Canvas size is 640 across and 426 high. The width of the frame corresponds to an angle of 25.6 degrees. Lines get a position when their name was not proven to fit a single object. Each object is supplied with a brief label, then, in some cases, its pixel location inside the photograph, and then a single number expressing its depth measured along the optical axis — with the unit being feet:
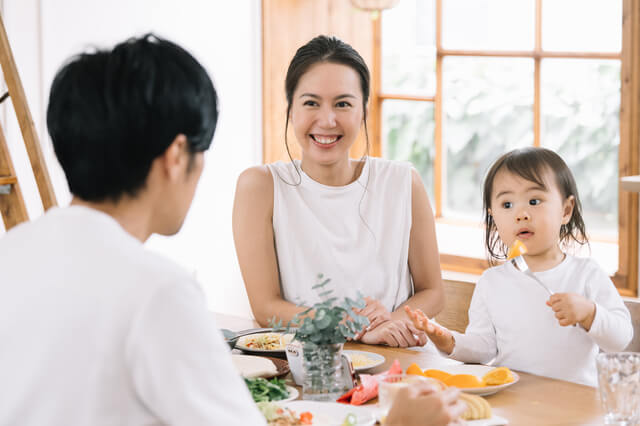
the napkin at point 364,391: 6.10
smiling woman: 7.86
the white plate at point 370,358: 6.55
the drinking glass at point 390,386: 5.68
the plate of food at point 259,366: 6.38
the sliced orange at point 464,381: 6.23
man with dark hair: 4.62
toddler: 6.93
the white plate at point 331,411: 5.82
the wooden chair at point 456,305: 7.74
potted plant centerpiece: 6.07
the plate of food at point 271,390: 6.12
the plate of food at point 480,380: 6.17
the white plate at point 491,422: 5.78
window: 12.49
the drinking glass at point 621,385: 5.76
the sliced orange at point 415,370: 6.28
